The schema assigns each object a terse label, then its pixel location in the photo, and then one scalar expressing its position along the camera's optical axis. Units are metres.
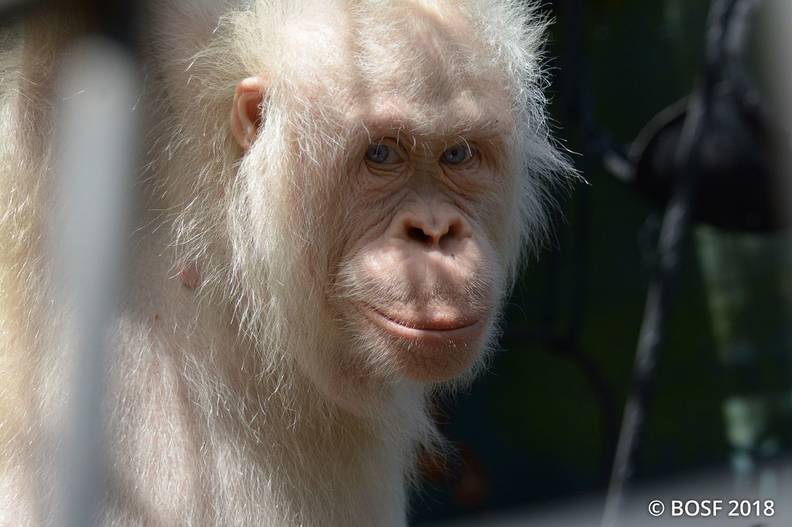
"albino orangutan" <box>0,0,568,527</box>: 3.80
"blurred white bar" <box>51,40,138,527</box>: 3.57
